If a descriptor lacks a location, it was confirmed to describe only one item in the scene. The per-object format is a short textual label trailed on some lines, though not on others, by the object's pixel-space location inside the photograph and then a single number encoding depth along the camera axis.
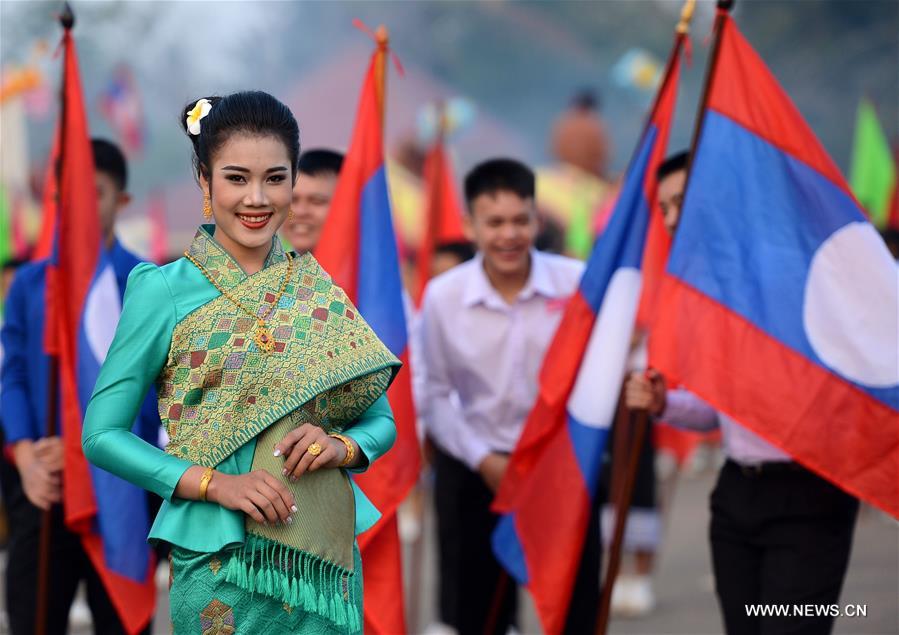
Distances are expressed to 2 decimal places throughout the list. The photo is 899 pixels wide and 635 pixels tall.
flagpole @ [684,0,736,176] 8.13
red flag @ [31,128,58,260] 10.37
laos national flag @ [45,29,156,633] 8.40
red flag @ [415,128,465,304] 16.41
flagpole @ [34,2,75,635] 8.49
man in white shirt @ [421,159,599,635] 10.09
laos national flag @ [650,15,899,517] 7.67
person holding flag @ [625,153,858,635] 7.67
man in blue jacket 8.60
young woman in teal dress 5.26
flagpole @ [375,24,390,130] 9.06
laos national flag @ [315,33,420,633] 8.51
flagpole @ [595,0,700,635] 8.01
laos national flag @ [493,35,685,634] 8.86
